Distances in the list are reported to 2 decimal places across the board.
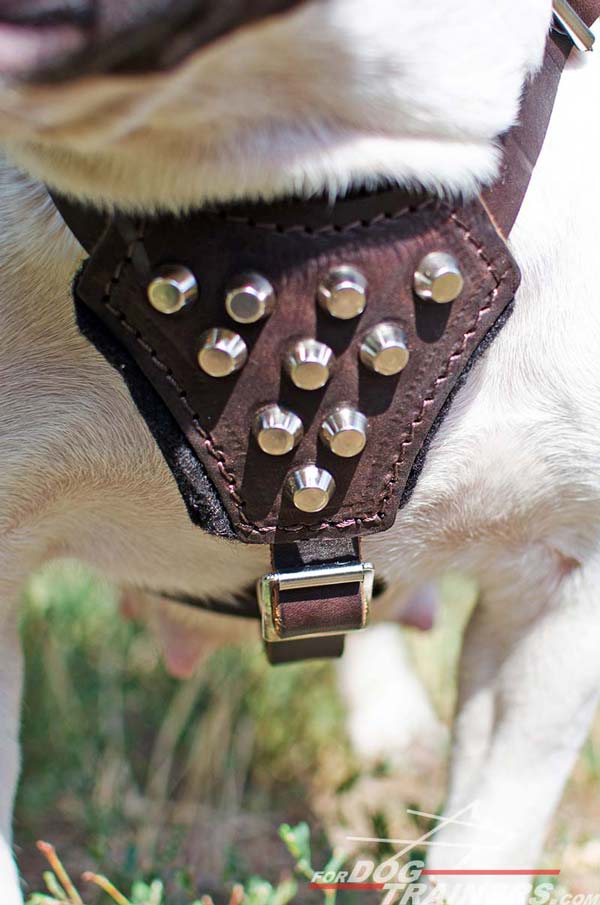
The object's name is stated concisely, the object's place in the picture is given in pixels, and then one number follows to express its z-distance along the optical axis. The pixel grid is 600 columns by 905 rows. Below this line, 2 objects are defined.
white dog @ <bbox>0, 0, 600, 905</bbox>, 0.43
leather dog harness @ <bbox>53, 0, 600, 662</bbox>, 0.47
